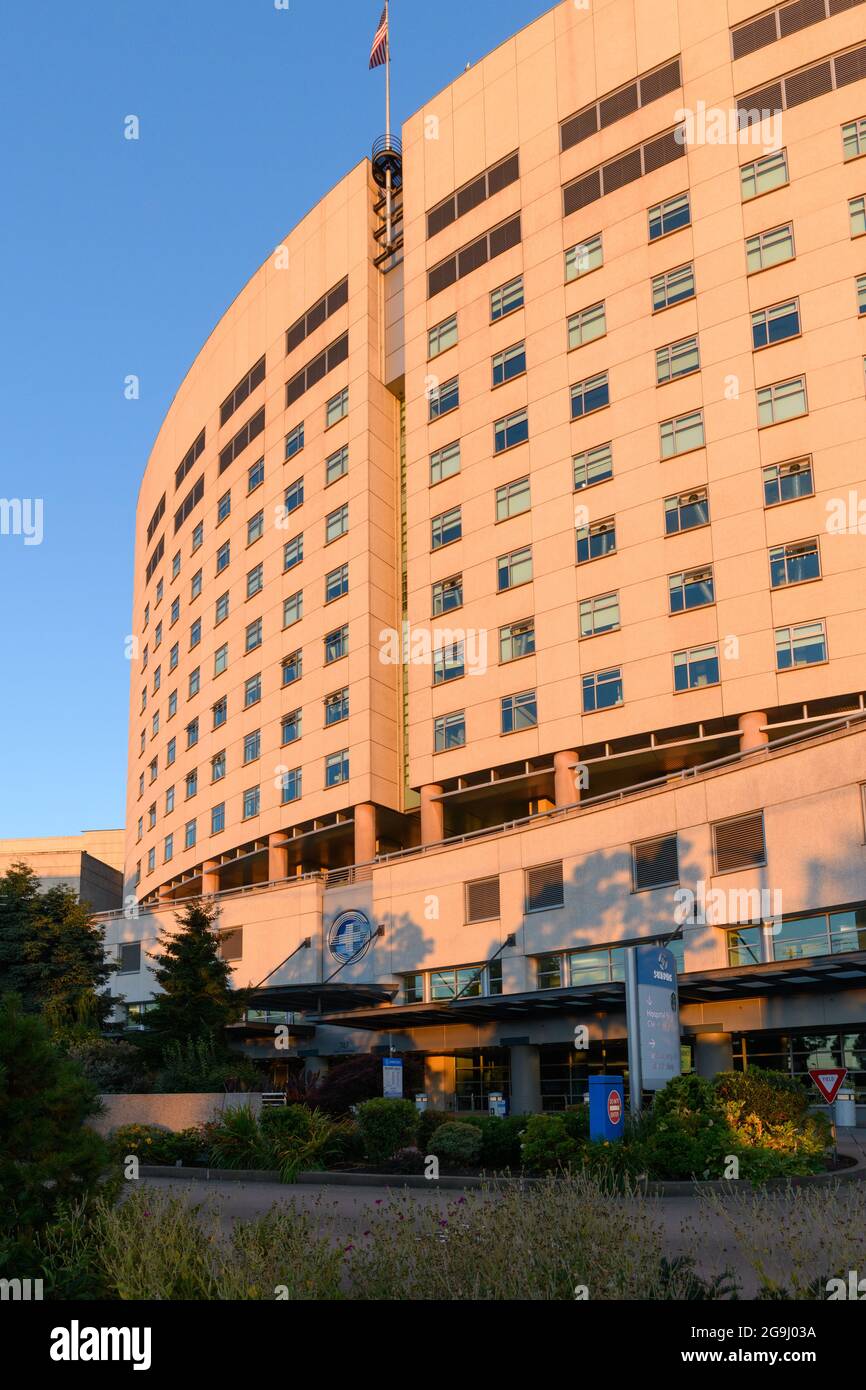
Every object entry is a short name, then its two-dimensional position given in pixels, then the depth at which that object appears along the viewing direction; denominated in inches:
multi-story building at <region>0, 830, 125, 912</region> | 3437.5
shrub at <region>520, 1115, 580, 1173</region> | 800.9
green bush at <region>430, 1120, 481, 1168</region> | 918.4
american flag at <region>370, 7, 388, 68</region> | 2372.9
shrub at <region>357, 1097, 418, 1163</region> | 976.9
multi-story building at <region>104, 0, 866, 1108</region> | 1483.8
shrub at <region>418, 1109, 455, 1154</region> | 1011.8
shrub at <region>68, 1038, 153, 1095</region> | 1380.4
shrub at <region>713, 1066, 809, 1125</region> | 833.5
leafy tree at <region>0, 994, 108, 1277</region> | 481.7
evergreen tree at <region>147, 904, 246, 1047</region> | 1498.5
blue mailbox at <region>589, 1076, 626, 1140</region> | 810.8
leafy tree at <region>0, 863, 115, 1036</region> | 2023.9
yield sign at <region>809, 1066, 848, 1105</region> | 786.8
